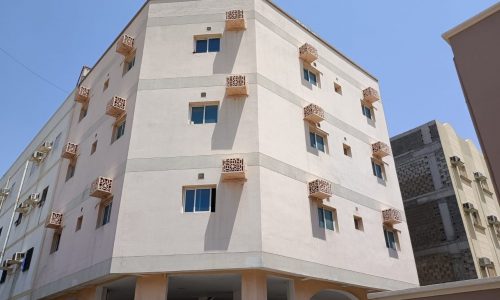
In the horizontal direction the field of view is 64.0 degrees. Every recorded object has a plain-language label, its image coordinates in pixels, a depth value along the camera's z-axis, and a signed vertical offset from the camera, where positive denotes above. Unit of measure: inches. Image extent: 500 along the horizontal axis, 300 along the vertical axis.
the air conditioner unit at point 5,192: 1138.0 +412.9
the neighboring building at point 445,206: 946.7 +322.3
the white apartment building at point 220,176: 530.9 +242.4
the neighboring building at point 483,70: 368.8 +241.7
